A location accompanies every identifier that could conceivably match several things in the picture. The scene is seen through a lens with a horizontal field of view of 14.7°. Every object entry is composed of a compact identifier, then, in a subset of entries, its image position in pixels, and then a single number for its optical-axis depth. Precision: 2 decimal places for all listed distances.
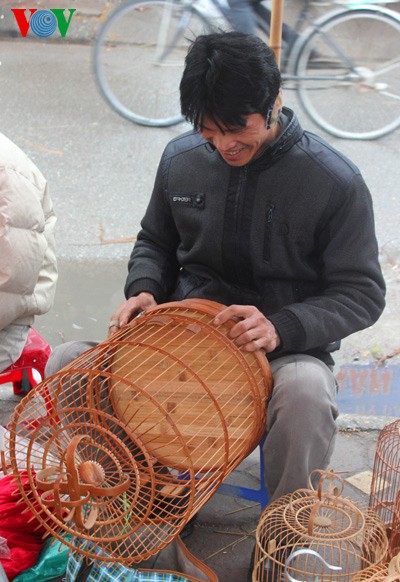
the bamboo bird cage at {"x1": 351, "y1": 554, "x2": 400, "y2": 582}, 2.97
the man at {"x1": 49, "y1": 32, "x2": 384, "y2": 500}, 3.29
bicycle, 6.27
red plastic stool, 4.03
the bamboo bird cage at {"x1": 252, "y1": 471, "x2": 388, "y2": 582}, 3.19
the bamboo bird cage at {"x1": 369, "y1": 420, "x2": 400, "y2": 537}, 3.48
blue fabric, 3.30
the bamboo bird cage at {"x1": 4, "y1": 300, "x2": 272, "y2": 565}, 3.22
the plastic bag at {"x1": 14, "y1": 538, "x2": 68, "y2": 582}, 3.47
